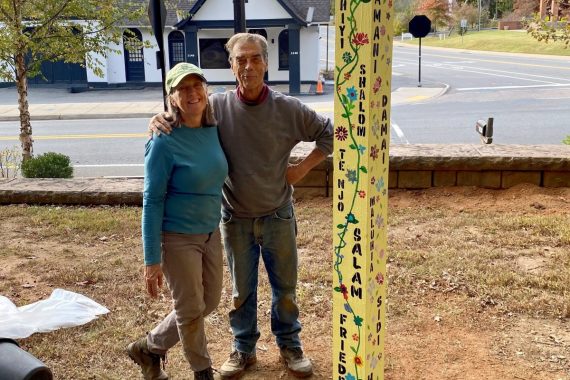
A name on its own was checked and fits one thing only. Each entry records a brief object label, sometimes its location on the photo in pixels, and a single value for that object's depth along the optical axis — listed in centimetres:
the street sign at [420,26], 2452
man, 324
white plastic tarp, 412
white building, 2483
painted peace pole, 230
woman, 296
